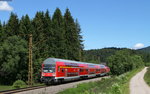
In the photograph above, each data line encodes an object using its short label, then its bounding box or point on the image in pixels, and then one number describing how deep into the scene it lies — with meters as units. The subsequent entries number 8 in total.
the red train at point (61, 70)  33.50
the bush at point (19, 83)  40.81
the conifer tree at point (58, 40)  61.83
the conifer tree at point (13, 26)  61.58
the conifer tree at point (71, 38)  67.95
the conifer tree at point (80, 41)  78.62
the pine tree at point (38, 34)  58.96
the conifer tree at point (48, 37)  60.04
